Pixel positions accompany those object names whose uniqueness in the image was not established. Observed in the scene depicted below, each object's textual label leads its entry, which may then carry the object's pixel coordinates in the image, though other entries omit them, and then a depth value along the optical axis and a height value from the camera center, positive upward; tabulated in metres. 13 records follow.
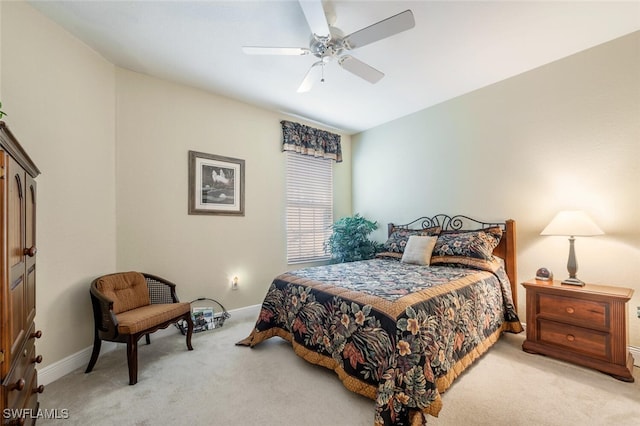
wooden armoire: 1.03 -0.31
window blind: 4.28 +0.10
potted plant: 4.19 -0.43
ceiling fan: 1.79 +1.28
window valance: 4.13 +1.15
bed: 1.62 -0.77
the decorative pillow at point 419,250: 3.20 -0.45
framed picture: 3.32 +0.37
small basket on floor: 3.11 -1.21
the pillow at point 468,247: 2.91 -0.38
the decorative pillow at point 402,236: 3.63 -0.33
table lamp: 2.35 -0.15
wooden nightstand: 2.12 -0.95
